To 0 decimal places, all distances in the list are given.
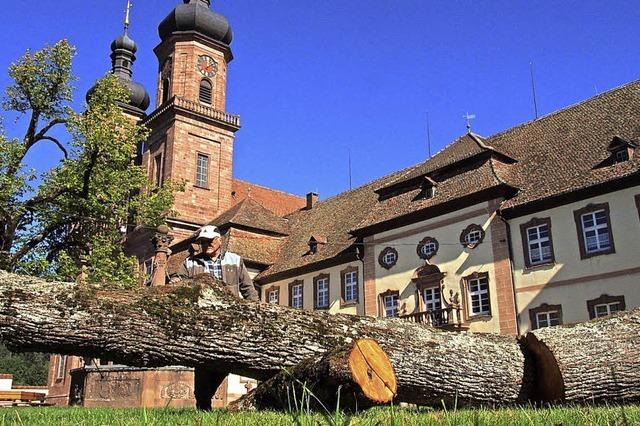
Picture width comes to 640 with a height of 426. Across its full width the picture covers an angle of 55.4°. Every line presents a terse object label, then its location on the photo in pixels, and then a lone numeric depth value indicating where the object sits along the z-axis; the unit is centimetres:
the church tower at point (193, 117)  3944
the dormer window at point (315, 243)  3009
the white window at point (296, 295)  2977
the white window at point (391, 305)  2442
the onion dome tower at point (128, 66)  5044
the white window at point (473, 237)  2206
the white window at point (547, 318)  1950
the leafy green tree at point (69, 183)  2053
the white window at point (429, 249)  2338
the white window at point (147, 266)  3674
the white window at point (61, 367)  3816
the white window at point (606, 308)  1825
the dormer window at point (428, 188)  2427
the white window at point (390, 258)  2493
